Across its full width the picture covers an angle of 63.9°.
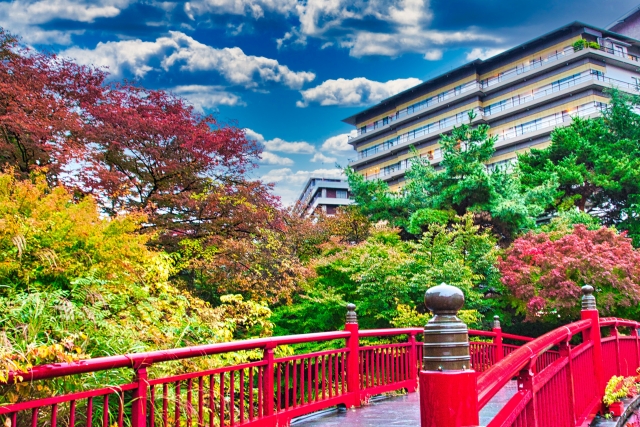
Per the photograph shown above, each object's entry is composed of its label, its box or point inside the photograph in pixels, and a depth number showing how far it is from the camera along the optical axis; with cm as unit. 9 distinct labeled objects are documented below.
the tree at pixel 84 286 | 483
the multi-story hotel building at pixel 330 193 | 6819
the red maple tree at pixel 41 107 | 1262
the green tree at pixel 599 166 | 2338
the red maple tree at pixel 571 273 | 1510
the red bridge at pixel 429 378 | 195
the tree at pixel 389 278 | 1472
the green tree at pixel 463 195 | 1983
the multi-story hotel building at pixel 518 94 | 4009
